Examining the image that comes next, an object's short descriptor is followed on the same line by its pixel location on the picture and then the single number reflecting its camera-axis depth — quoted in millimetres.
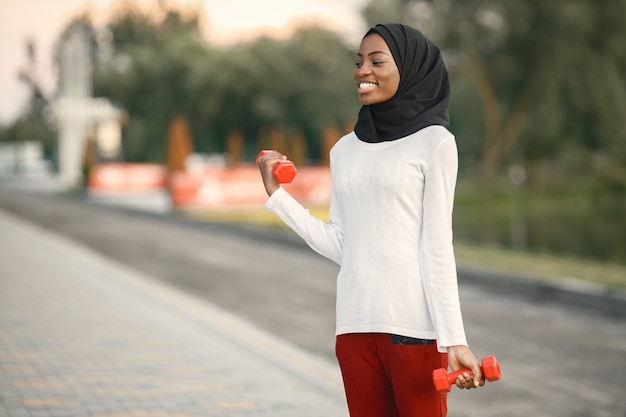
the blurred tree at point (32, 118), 121438
